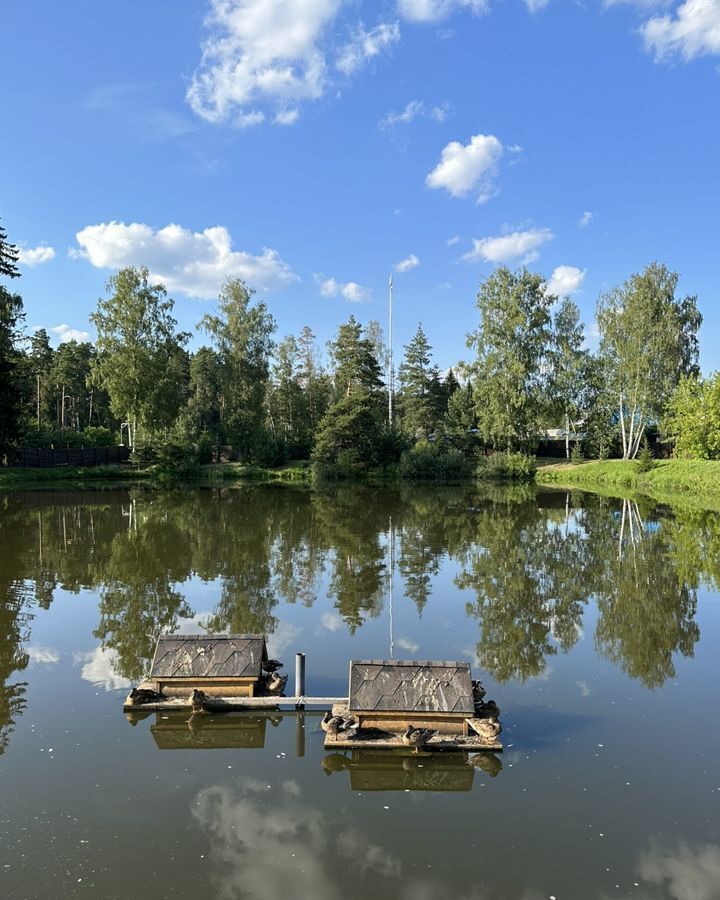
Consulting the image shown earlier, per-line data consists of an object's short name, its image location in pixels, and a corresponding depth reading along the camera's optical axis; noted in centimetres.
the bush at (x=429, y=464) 5031
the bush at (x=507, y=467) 5056
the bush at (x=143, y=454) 4812
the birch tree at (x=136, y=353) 4700
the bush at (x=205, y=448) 5200
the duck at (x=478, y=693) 793
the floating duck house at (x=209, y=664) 847
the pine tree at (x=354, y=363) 5969
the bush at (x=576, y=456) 5483
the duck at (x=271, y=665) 927
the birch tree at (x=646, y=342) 4781
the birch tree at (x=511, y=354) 5097
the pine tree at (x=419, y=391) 6500
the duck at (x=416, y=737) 710
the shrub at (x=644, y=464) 4494
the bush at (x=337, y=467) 4869
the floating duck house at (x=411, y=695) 742
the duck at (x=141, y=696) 820
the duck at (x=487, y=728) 717
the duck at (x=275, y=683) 864
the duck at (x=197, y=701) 809
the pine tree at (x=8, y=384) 3509
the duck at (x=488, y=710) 760
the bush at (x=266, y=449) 5191
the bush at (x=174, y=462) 4659
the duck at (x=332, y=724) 735
